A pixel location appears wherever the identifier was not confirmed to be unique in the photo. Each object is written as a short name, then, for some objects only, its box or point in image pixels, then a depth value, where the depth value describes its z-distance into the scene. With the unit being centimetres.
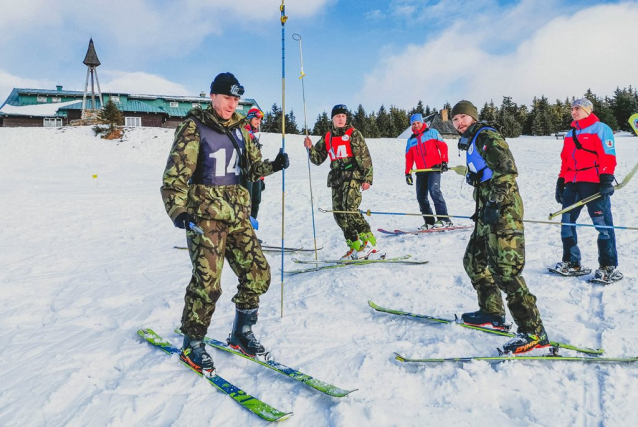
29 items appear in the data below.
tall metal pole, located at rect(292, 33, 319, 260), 551
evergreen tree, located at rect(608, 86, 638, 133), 6601
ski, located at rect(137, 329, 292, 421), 259
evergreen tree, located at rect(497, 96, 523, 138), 6856
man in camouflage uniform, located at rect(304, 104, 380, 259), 632
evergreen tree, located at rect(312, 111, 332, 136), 6579
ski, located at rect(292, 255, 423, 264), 606
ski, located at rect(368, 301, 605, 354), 326
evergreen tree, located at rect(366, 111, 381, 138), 6781
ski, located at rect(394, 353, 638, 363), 308
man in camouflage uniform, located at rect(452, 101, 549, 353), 329
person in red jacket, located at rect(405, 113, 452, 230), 834
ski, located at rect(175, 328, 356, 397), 277
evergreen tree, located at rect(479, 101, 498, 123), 7895
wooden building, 4284
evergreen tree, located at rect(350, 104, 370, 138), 6875
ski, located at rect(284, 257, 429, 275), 607
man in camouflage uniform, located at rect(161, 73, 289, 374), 309
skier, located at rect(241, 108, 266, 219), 756
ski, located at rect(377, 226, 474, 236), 801
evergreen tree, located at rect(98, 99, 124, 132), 3082
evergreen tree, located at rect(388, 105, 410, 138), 7596
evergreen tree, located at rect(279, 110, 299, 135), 6703
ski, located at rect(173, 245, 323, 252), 754
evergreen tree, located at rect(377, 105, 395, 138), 7527
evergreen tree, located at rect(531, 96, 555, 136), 6962
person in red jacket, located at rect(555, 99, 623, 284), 483
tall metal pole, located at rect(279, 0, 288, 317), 440
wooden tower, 4278
